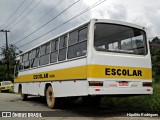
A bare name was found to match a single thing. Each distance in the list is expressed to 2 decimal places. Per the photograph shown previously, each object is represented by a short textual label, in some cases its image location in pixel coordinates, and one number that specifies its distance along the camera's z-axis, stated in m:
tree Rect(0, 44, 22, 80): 36.05
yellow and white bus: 6.09
